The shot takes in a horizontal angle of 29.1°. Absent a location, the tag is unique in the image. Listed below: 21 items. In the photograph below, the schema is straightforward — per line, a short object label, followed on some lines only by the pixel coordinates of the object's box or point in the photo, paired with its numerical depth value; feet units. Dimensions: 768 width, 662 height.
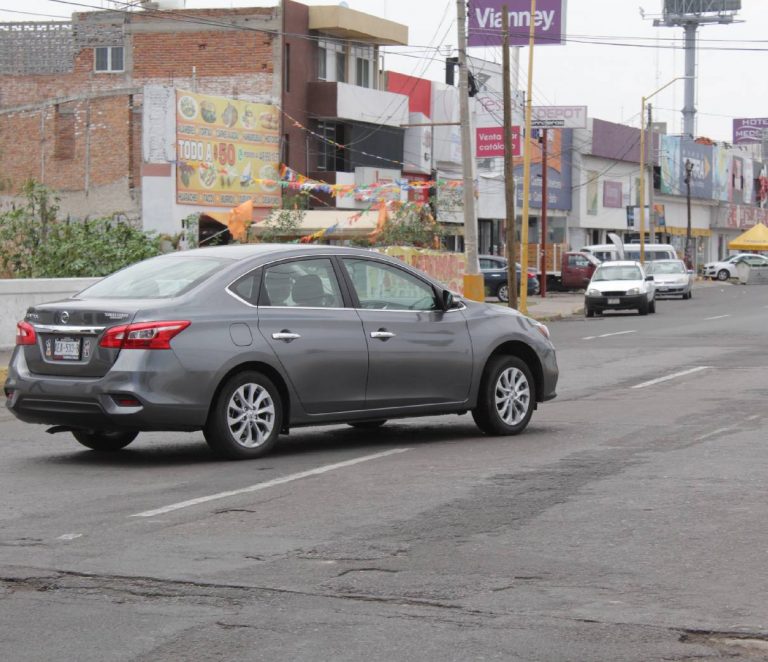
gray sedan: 34.40
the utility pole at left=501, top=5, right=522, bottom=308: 125.29
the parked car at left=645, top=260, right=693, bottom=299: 182.50
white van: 201.98
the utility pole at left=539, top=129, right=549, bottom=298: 173.59
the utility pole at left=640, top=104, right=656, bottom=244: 229.25
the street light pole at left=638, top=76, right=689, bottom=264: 205.01
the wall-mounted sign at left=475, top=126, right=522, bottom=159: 160.15
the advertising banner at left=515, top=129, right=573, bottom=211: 239.09
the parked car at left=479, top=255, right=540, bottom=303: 164.66
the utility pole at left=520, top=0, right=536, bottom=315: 127.75
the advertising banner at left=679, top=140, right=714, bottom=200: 311.06
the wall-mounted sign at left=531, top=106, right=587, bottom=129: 206.92
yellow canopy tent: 294.05
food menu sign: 142.41
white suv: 137.18
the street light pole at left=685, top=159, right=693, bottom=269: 272.72
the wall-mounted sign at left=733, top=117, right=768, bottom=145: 415.64
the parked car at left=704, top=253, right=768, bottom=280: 268.62
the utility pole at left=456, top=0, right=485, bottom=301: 116.88
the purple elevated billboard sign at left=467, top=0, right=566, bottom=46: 187.62
